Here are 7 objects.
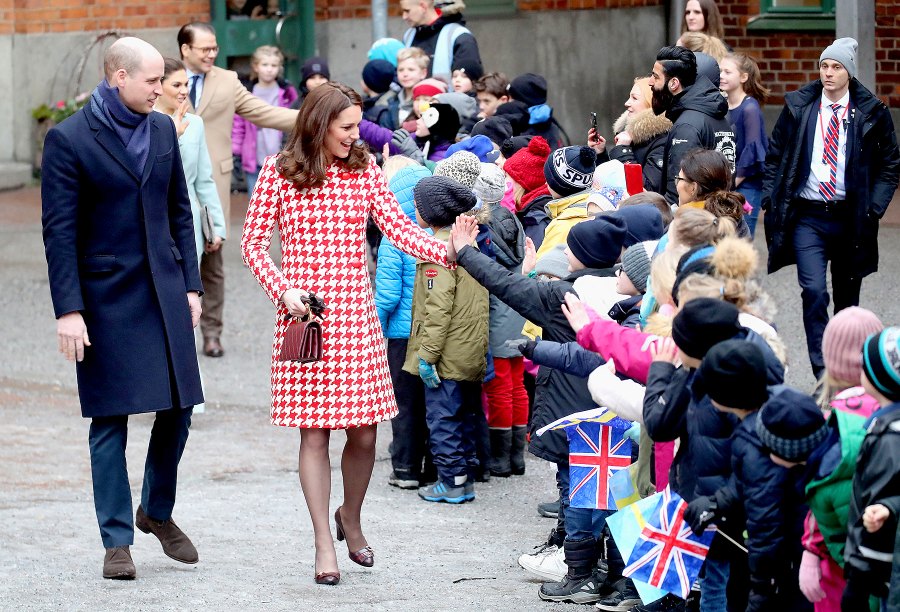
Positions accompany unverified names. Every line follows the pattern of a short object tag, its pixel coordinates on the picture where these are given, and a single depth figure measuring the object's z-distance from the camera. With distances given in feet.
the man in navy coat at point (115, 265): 37.14
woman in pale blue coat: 53.57
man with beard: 52.95
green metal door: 103.09
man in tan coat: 60.49
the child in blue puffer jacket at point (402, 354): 49.01
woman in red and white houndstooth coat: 37.81
